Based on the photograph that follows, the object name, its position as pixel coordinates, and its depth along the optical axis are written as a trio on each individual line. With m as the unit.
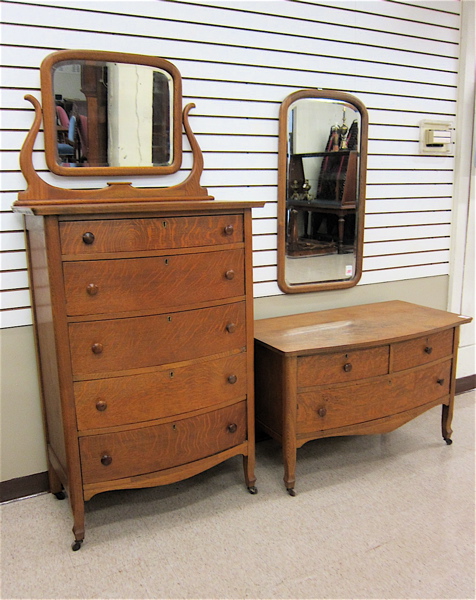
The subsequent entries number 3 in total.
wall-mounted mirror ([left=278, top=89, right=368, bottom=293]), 3.21
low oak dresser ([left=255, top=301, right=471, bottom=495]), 2.80
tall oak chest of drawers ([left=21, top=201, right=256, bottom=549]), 2.26
